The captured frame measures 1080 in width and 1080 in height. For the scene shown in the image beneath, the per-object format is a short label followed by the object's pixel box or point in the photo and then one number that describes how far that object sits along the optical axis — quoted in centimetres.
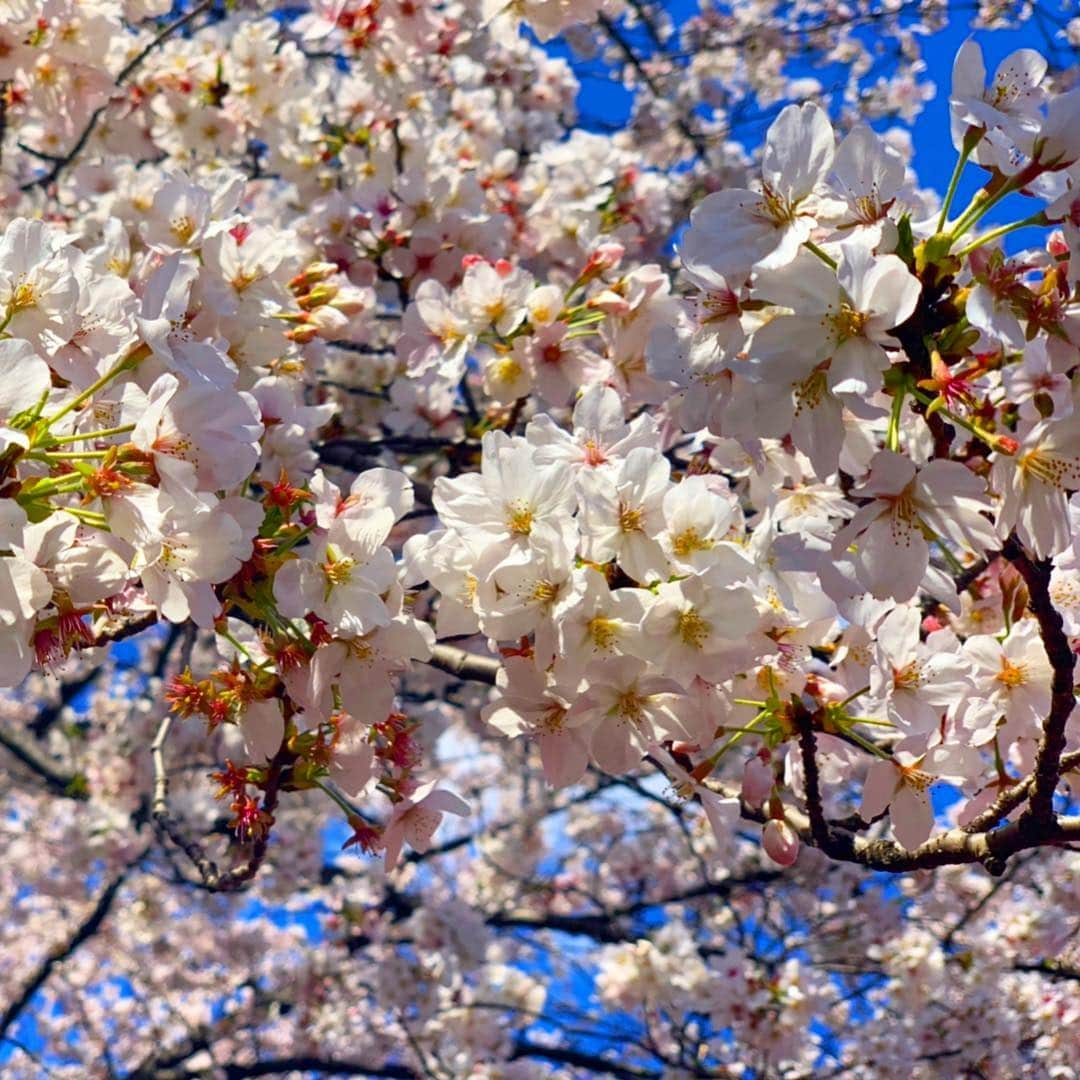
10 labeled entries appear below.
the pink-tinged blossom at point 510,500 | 81
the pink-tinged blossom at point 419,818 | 88
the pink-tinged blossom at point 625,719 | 82
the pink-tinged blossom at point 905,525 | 79
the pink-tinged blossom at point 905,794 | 86
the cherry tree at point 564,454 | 79
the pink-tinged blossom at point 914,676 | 84
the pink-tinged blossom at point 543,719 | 83
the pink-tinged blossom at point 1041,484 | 78
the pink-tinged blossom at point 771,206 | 80
